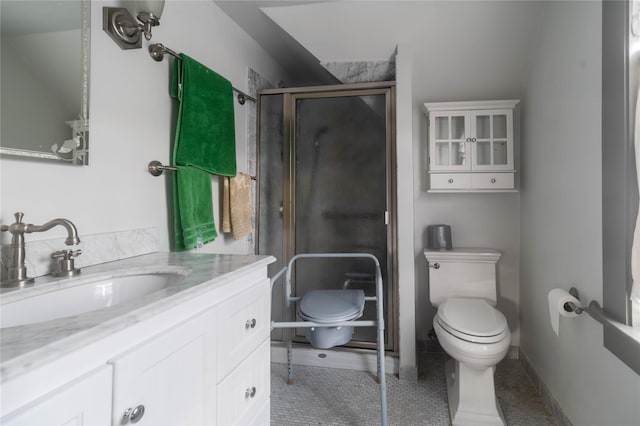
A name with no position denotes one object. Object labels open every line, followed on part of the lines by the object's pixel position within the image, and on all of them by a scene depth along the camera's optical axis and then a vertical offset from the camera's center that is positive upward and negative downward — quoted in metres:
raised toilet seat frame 1.56 -0.55
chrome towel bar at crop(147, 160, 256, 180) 1.44 +0.20
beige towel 1.96 +0.04
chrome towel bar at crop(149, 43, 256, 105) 1.43 +0.71
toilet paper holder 1.39 -0.41
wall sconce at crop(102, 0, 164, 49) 1.22 +0.73
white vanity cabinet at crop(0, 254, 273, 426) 0.49 -0.29
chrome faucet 0.84 -0.07
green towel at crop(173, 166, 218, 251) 1.51 +0.03
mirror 0.91 +0.41
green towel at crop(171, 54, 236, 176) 1.55 +0.48
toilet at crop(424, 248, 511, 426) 1.62 -0.66
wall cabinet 2.21 +0.44
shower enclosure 2.22 +0.19
